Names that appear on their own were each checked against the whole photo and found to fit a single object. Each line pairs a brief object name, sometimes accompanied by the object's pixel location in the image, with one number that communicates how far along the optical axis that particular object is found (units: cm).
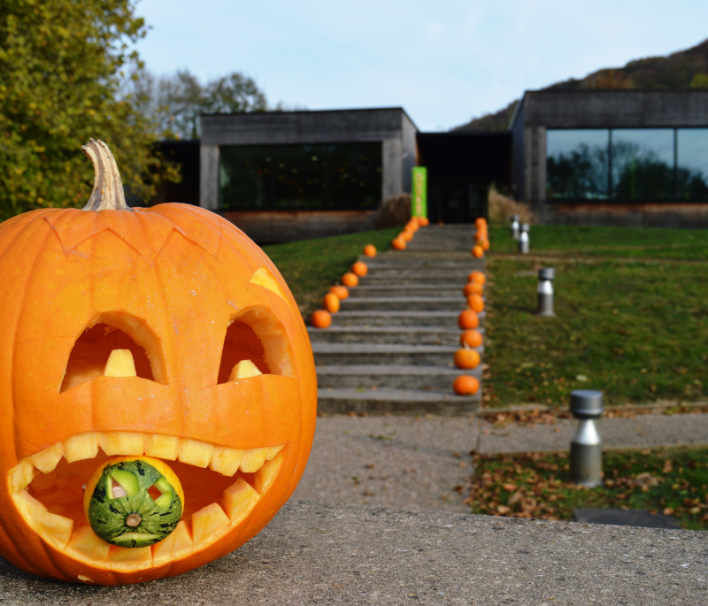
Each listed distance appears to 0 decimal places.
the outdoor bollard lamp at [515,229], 1774
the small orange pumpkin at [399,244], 1584
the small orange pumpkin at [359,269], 1275
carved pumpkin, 191
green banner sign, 1961
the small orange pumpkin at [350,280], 1216
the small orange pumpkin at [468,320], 945
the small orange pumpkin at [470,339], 885
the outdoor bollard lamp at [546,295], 1014
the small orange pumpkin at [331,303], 1081
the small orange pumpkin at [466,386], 773
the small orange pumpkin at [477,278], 1162
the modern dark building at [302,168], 2528
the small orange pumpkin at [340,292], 1142
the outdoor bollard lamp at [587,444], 534
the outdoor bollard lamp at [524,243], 1511
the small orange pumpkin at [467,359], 833
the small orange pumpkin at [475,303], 1029
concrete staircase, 792
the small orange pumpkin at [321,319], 1020
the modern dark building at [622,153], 2361
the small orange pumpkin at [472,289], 1095
